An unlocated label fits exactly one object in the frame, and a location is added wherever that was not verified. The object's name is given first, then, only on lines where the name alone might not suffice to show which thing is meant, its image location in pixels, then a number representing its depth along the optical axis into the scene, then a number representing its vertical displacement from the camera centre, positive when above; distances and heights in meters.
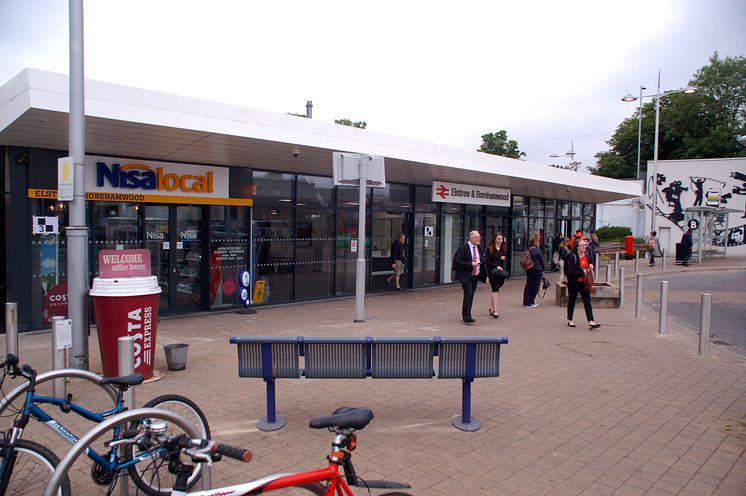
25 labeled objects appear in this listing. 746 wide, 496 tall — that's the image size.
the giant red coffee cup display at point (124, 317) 6.12 -1.02
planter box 12.75 -1.47
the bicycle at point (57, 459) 3.20 -1.34
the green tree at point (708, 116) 47.09 +10.64
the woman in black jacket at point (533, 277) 12.50 -1.02
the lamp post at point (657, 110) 28.94 +6.93
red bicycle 2.35 -1.07
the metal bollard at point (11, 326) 6.04 -1.11
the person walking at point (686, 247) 25.74 -0.61
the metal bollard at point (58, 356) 5.46 -1.33
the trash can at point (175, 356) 6.86 -1.61
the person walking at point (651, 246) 26.72 -0.63
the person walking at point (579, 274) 9.99 -0.76
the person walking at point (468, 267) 10.06 -0.65
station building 7.98 +0.69
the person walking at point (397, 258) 15.16 -0.78
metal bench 5.03 -1.18
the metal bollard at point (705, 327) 8.07 -1.37
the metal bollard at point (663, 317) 9.62 -1.45
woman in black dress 11.08 -0.70
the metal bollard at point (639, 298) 11.10 -1.32
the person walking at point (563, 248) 15.73 -0.47
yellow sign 12.26 -1.44
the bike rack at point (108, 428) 2.74 -1.10
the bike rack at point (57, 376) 3.79 -1.08
